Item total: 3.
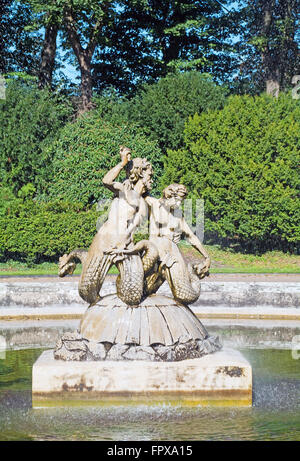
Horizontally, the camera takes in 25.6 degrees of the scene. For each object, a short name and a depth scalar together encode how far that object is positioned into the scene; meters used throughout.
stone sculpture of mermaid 7.81
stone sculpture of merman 7.58
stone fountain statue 7.35
